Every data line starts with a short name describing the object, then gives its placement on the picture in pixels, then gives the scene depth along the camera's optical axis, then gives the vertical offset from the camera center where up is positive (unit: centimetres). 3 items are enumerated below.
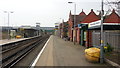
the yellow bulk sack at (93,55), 695 -163
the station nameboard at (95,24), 877 +84
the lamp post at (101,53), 687 -152
